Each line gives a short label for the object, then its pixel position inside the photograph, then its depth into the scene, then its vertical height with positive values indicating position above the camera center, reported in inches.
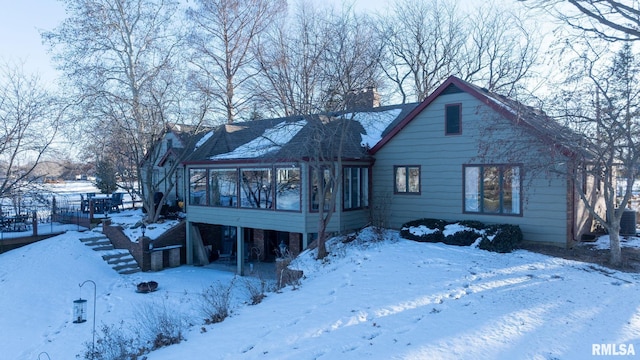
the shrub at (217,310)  335.0 -112.3
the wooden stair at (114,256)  643.5 -128.3
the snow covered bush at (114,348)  294.0 -131.5
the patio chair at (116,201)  992.9 -60.0
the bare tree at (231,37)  1103.0 +376.3
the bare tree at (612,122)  379.9 +47.6
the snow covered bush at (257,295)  371.6 -110.3
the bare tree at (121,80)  783.7 +186.4
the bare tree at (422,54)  1164.5 +343.4
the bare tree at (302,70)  522.4 +151.2
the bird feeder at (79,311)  358.3 -116.3
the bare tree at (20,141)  558.6 +49.0
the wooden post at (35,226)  762.2 -90.0
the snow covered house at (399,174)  477.1 -0.1
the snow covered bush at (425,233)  504.1 -70.4
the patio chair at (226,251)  738.1 -137.2
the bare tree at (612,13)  326.0 +125.2
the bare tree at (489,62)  1008.9 +295.5
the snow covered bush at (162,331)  302.8 -119.3
